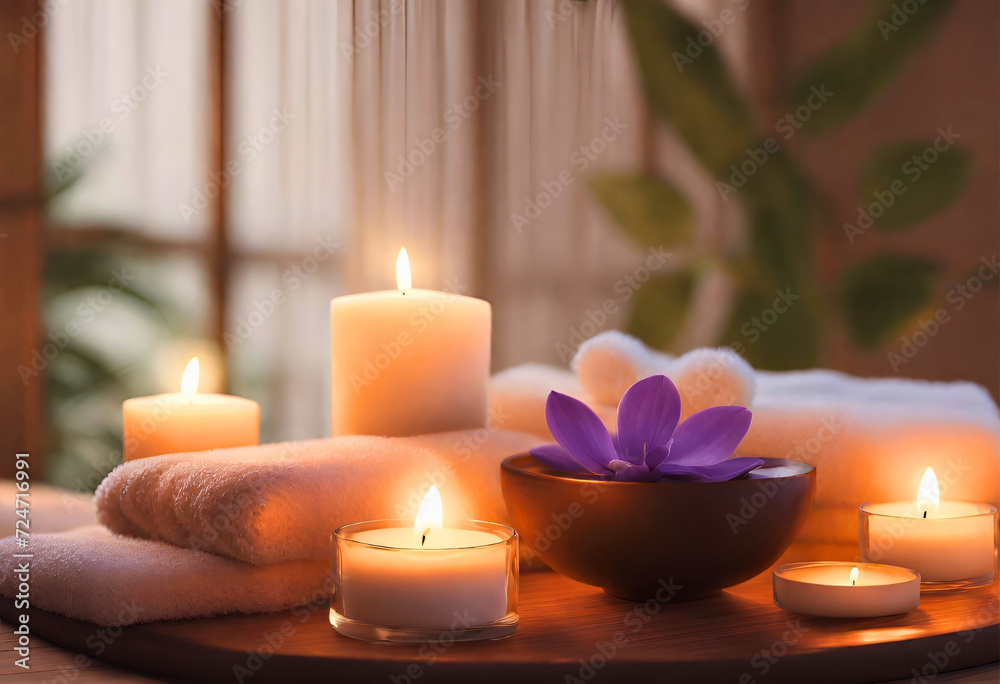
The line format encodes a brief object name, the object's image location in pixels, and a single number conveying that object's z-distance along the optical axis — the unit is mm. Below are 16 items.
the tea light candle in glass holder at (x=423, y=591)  897
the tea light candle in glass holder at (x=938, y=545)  968
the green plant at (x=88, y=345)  1307
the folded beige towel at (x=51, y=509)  1096
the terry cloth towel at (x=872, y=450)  1021
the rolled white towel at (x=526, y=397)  1106
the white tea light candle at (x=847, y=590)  921
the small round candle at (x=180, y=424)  1045
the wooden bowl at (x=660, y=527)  919
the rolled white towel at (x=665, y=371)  1042
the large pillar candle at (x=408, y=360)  1040
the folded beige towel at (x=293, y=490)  935
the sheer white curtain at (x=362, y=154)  1248
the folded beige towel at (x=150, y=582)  919
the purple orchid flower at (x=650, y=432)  950
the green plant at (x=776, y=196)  1406
